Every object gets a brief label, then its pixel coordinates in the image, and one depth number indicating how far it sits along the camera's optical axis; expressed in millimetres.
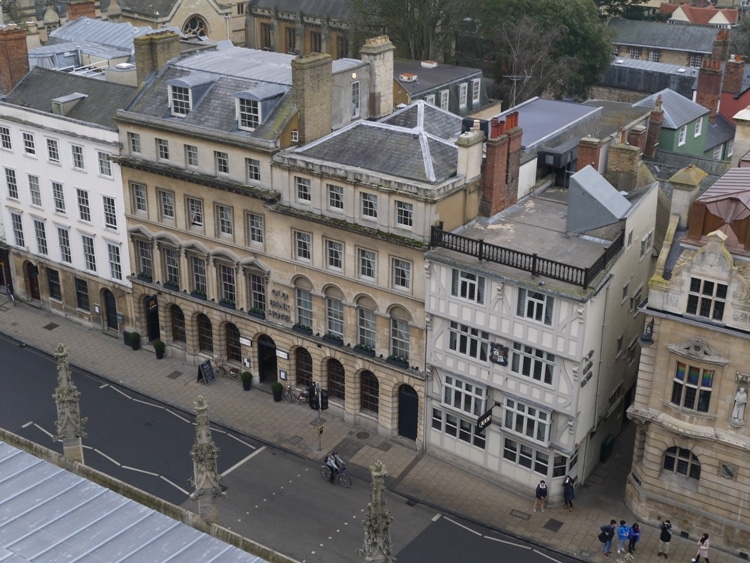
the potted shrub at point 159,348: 61844
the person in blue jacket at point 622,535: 44625
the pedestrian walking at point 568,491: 47906
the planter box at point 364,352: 52781
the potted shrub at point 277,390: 57306
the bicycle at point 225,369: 59844
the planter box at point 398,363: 51562
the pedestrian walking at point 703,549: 43750
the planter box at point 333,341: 53969
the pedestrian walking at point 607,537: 44875
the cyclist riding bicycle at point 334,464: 50188
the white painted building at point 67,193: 60875
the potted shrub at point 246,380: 58344
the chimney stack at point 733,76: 81500
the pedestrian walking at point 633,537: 44875
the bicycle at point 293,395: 57250
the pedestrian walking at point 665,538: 44594
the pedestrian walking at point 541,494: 47691
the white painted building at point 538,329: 45219
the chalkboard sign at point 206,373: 59344
